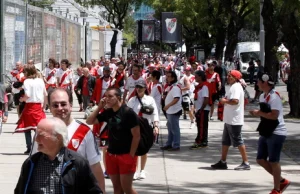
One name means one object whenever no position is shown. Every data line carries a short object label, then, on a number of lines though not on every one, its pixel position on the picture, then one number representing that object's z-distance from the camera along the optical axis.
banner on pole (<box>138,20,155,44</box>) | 36.58
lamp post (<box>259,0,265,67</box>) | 35.83
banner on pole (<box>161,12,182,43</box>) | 30.55
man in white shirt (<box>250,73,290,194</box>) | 9.99
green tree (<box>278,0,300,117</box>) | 21.83
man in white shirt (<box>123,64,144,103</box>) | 16.39
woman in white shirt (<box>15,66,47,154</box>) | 13.74
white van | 49.33
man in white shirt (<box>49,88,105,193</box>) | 5.90
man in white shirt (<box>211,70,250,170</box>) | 12.10
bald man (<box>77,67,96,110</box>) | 22.83
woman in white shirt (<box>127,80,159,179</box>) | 11.32
